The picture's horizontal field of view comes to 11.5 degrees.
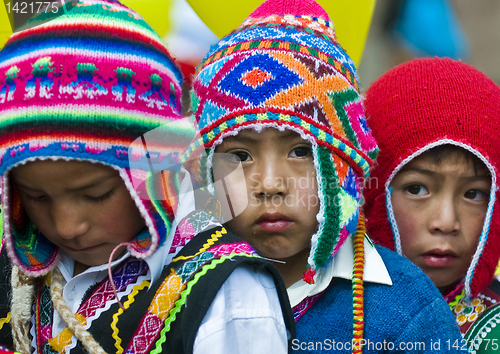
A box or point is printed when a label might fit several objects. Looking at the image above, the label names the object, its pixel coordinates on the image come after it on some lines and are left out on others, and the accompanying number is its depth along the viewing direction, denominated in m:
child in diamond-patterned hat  2.17
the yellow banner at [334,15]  2.29
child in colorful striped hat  2.08
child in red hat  2.25
